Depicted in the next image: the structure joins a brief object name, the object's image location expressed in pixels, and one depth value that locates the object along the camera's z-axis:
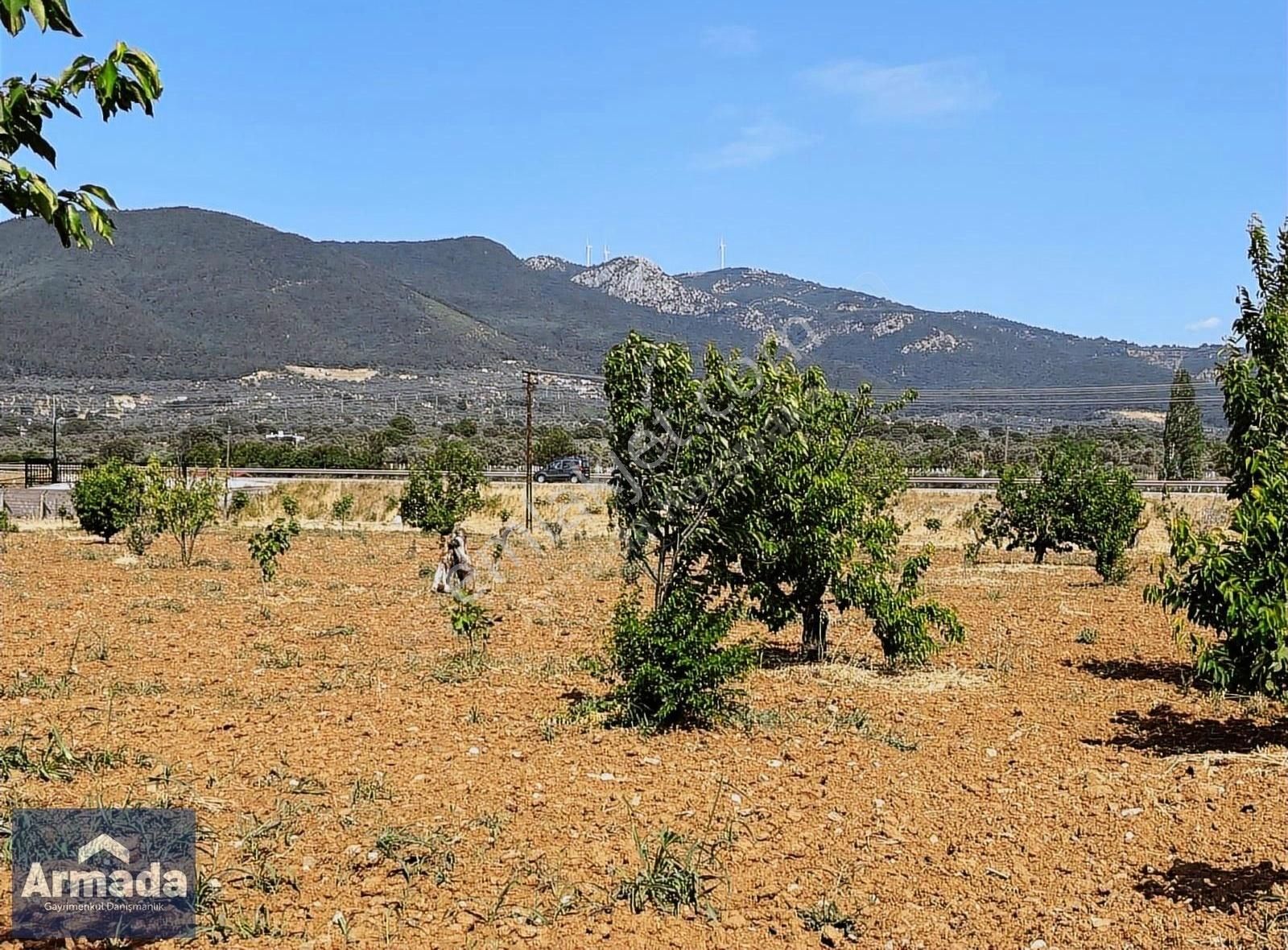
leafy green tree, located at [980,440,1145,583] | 19.44
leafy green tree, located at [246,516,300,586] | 16.41
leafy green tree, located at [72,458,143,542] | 23.25
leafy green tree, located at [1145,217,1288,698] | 7.17
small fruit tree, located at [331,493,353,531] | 35.12
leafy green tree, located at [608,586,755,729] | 8.18
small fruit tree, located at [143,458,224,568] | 19.41
